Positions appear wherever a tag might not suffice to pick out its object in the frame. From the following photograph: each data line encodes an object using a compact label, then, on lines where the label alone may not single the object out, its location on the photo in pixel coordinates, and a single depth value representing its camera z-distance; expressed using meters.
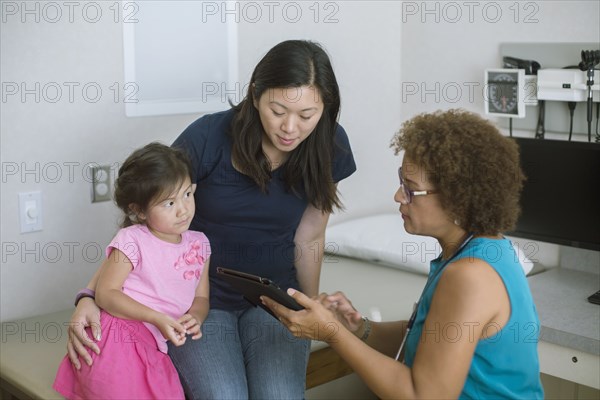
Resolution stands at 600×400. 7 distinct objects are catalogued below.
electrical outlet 2.36
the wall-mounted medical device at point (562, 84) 2.47
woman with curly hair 1.43
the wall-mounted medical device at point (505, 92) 2.64
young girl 1.72
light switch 2.23
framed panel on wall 2.39
